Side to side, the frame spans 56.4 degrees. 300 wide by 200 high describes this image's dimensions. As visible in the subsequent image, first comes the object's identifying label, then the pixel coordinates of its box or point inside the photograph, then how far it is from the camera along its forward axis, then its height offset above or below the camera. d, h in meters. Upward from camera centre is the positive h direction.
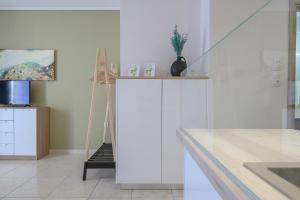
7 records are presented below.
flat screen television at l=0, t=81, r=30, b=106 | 4.90 -0.01
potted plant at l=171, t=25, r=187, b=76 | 3.21 +0.46
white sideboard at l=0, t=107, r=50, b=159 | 4.57 -0.67
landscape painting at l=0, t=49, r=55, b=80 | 5.06 +0.51
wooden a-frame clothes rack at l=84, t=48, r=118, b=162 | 3.32 +0.20
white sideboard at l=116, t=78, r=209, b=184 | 3.04 -0.42
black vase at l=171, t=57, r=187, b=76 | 3.21 +0.30
